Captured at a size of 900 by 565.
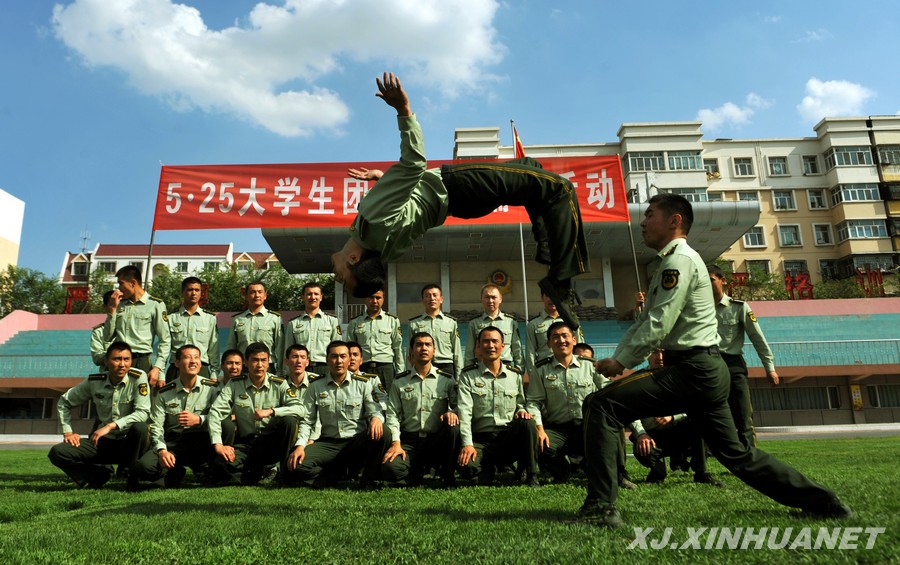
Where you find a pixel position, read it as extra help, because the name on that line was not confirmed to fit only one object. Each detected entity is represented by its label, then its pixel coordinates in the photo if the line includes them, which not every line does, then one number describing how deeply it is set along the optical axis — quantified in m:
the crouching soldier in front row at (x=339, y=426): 5.61
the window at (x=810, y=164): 41.31
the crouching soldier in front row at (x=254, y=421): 5.89
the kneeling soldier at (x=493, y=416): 5.60
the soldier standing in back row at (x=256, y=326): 7.66
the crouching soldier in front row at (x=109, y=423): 5.87
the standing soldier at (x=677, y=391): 3.25
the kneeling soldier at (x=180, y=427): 5.68
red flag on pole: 14.04
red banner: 14.47
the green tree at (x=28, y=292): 39.69
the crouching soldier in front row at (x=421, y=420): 5.61
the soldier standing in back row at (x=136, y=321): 6.92
